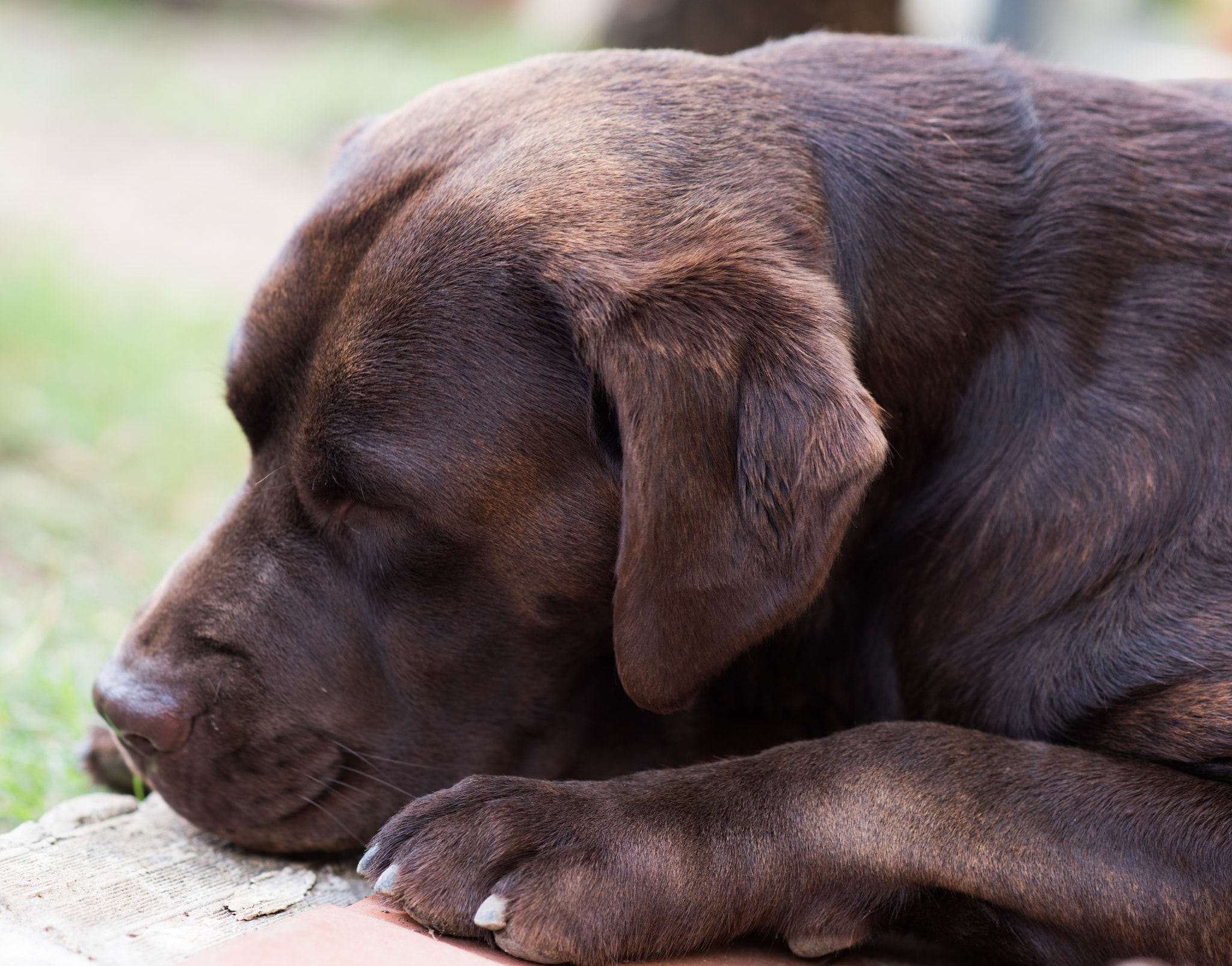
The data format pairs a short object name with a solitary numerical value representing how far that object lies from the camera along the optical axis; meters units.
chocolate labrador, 2.26
